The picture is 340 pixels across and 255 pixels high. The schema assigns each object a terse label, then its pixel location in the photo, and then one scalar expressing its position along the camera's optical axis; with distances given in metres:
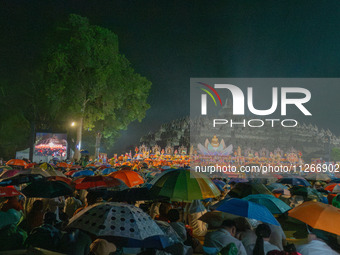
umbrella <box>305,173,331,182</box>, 19.06
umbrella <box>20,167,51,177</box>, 10.80
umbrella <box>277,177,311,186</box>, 13.54
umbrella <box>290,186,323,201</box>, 9.64
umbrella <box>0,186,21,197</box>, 6.78
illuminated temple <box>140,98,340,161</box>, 88.38
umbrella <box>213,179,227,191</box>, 10.68
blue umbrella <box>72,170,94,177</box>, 13.29
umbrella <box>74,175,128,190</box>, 8.74
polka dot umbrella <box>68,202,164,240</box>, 3.56
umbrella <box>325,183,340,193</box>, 11.43
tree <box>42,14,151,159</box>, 29.75
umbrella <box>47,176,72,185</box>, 9.39
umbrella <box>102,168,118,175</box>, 15.55
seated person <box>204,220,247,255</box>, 4.18
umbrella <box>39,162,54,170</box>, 15.17
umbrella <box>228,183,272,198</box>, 8.32
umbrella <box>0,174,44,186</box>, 9.13
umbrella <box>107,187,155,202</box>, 7.27
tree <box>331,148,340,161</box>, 79.06
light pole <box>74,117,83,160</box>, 31.45
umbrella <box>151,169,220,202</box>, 6.42
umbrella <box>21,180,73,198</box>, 7.22
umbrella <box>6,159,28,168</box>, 19.08
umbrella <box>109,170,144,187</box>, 10.15
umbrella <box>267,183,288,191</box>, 12.13
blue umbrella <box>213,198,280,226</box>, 4.84
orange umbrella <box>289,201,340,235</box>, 4.65
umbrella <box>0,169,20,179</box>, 11.46
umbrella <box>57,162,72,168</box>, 20.53
